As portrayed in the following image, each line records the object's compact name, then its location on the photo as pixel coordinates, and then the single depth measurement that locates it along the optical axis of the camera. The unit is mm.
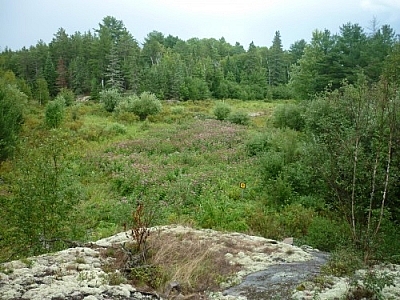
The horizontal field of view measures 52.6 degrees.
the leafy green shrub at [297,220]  11942
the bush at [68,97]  48891
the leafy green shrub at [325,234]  10094
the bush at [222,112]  40875
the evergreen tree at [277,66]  77375
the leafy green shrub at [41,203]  9836
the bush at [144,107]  40781
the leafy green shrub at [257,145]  23762
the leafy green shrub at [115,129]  32438
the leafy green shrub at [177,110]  43375
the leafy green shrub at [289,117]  28545
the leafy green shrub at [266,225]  11836
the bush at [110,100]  45875
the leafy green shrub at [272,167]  16594
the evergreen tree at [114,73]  60047
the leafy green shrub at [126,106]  41156
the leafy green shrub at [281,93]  66188
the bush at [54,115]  33156
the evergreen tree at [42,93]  51156
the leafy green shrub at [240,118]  38375
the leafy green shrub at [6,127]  20766
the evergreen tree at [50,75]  61438
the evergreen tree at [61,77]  62031
